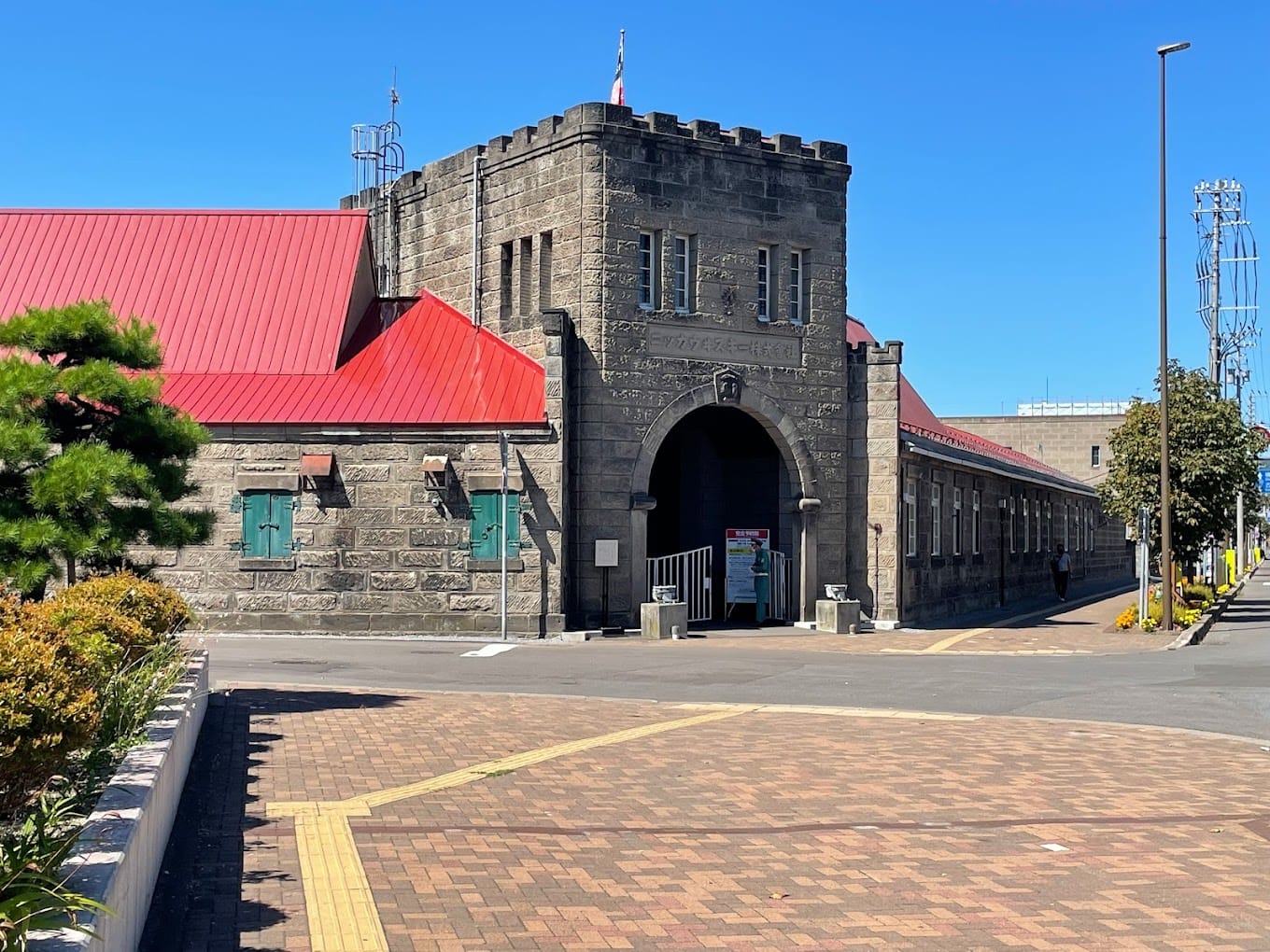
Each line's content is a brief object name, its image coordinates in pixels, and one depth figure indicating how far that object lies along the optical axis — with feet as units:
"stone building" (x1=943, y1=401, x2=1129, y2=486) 261.03
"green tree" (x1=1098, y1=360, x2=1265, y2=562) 101.04
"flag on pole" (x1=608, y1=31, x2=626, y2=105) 94.27
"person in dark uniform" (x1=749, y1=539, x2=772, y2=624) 93.97
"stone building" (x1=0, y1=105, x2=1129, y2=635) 81.92
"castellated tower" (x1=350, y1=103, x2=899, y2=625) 84.89
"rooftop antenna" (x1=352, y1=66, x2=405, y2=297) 104.94
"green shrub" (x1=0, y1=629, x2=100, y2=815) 17.52
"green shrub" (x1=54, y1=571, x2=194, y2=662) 34.01
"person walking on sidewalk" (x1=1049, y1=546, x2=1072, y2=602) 138.31
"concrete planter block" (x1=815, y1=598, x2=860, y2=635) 88.99
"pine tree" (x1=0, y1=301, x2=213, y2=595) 40.45
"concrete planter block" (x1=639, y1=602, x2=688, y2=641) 82.48
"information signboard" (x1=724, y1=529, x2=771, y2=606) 94.22
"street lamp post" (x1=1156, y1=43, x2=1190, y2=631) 88.38
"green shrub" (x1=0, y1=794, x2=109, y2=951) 13.99
